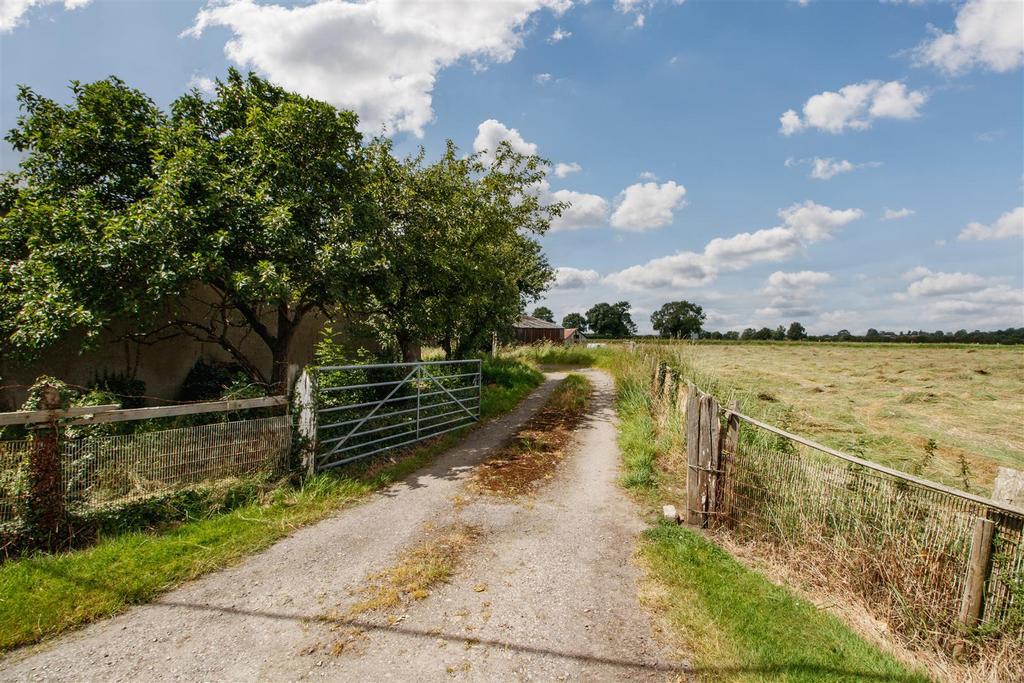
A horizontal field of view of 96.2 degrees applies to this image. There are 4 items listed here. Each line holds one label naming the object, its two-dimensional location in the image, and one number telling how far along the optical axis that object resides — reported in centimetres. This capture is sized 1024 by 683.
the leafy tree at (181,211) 670
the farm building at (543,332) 4528
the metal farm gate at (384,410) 685
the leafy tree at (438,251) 1014
